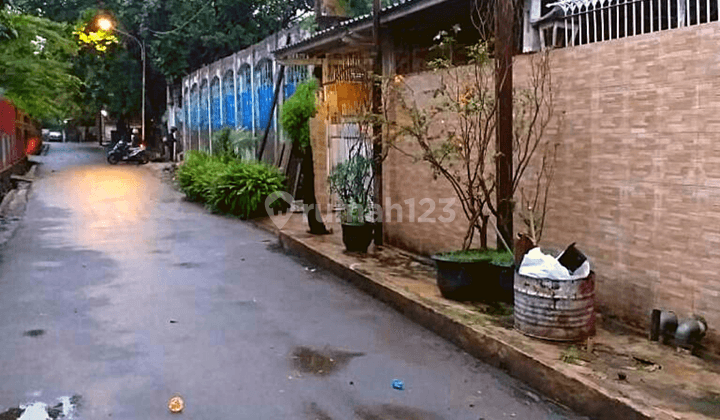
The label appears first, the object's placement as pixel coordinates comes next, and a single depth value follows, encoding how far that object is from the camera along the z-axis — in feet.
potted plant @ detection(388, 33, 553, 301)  23.22
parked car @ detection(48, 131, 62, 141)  254.92
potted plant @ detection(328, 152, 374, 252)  32.99
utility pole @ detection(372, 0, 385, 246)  31.96
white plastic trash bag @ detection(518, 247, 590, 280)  18.60
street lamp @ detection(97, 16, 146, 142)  94.68
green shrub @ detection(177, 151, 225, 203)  58.54
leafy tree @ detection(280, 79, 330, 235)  39.06
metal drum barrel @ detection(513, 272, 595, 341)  18.56
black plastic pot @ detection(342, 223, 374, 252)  32.86
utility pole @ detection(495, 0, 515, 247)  23.41
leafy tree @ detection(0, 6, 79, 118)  45.27
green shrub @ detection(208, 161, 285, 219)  51.21
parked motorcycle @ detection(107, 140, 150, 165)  118.11
